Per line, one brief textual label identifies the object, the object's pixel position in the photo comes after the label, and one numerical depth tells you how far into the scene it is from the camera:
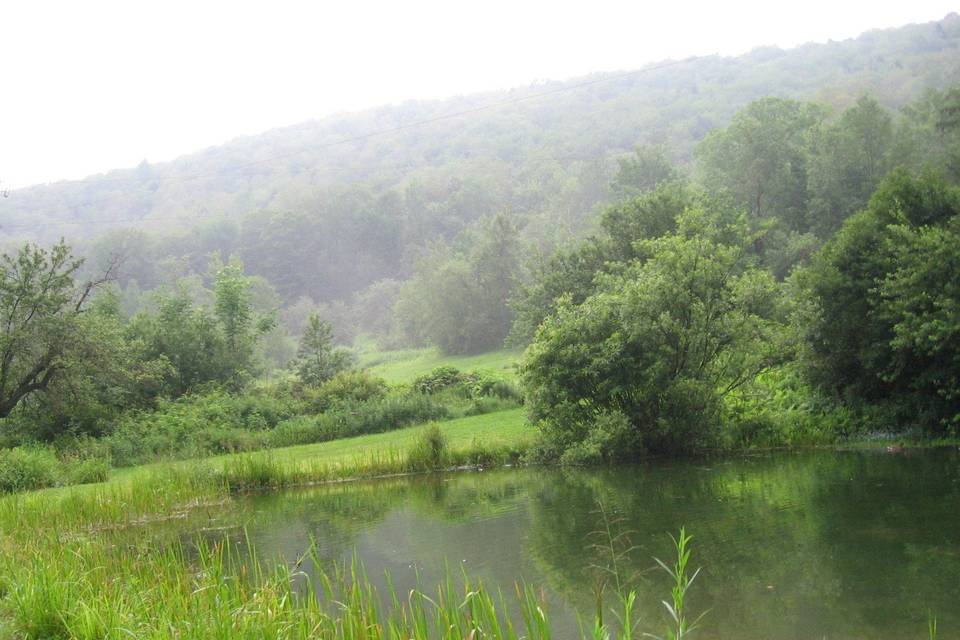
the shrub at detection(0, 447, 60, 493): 23.22
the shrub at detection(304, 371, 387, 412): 37.31
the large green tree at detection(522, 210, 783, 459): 19.80
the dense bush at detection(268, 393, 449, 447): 32.19
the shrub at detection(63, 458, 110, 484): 23.77
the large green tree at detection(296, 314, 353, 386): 43.31
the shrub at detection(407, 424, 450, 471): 22.42
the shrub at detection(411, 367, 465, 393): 38.84
